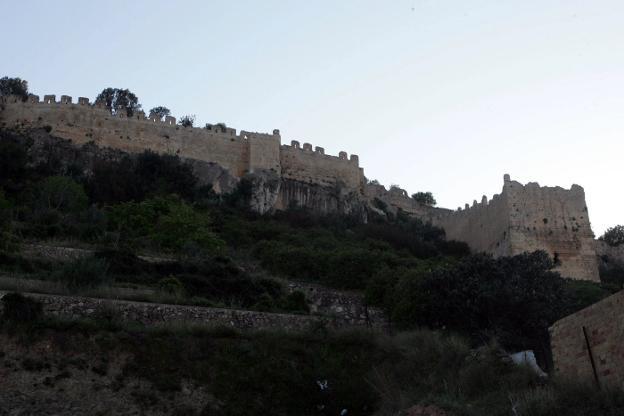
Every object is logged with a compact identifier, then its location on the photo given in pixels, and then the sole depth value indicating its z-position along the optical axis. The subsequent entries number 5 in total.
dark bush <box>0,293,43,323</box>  15.69
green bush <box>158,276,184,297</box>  20.88
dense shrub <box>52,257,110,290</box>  19.44
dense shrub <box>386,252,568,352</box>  20.23
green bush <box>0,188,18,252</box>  22.73
